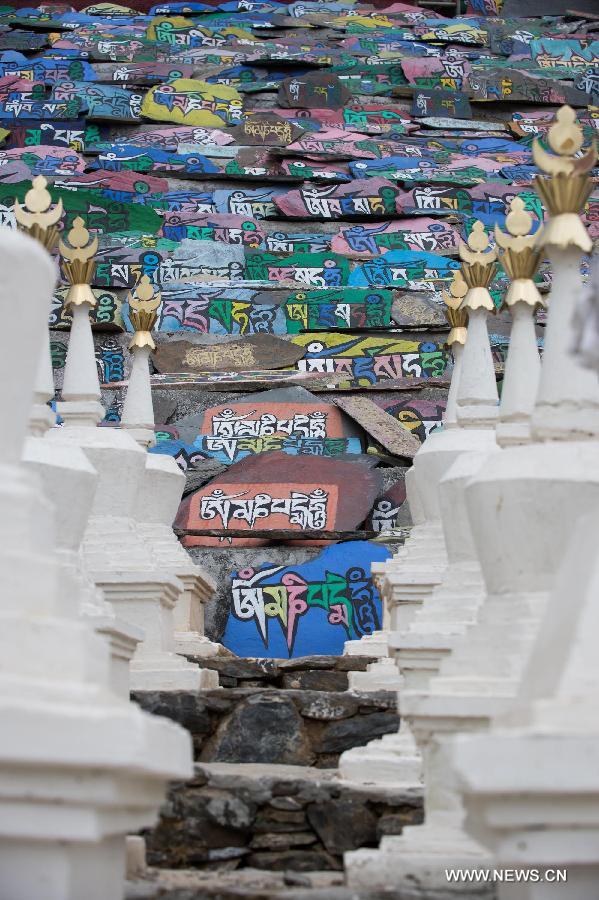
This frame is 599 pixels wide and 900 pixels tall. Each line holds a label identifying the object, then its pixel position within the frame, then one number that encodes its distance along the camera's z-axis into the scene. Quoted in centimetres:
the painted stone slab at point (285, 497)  1647
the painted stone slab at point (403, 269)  2717
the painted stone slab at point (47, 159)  3306
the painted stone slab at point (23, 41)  4194
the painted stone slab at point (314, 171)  3328
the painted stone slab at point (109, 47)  4153
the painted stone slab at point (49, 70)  3959
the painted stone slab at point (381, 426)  1830
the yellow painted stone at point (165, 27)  4406
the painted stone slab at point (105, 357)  2317
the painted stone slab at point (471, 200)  3164
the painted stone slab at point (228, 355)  2270
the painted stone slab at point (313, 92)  3962
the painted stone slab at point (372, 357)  2317
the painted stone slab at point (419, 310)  2425
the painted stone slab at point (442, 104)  3981
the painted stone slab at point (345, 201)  3156
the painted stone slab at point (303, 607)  1441
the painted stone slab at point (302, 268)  2752
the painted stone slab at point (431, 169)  3325
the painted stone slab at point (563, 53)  4266
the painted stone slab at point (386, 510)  1653
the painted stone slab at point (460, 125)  3884
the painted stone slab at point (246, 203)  3193
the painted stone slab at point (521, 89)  4003
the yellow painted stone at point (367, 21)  4556
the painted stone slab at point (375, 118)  3841
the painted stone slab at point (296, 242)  2966
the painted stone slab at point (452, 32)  4388
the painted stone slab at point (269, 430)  1897
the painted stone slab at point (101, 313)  2402
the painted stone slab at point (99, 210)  2922
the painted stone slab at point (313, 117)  3812
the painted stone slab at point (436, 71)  4112
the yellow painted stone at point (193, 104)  3797
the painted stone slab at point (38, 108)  3703
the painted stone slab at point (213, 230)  2961
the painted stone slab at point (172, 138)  3562
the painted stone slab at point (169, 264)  2652
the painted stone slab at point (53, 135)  3606
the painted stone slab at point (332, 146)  3475
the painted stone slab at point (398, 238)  2958
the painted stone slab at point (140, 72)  3975
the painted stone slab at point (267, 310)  2483
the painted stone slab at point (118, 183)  3064
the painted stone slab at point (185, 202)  3128
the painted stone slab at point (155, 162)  3366
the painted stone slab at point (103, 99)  3738
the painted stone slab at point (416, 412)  1988
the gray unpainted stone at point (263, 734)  983
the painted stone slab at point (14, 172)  3145
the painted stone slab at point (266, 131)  3612
